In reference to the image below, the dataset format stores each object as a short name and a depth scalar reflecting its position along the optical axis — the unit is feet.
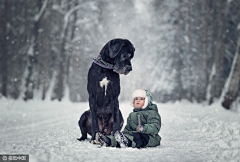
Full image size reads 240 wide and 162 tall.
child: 13.41
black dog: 14.69
